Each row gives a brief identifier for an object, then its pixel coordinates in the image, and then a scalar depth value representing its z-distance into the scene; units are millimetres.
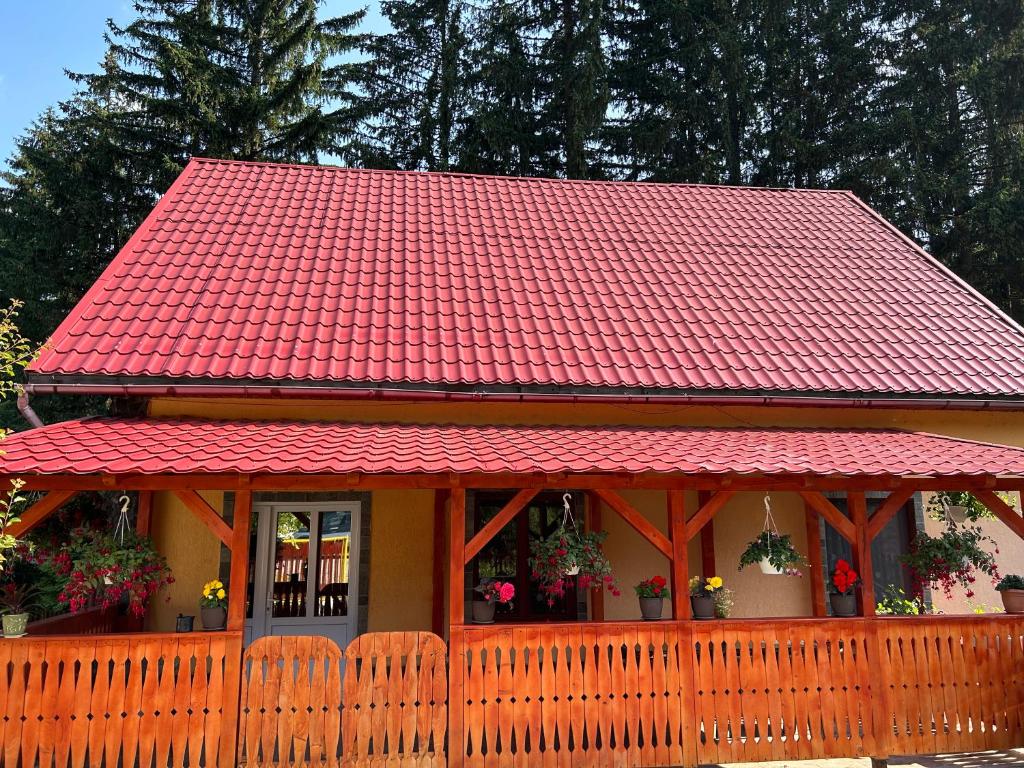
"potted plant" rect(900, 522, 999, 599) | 6629
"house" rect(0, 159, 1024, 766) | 5262
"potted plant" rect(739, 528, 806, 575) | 6246
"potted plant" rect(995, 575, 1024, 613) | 6566
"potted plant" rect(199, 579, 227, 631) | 5750
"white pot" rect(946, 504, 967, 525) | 7680
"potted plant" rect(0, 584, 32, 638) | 5125
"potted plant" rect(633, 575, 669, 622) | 6207
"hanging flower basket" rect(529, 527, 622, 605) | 5992
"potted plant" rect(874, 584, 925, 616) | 7844
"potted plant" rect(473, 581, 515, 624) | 5875
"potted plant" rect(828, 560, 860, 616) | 6109
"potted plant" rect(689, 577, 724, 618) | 6117
